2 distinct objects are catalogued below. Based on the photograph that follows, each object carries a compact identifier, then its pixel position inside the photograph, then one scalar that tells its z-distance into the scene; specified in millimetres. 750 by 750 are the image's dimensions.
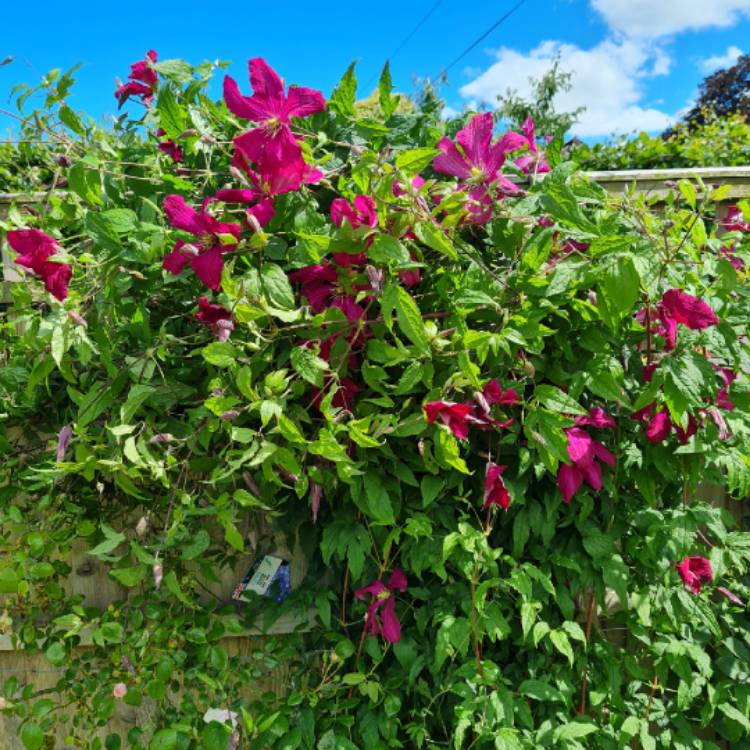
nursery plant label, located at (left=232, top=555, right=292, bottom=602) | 1915
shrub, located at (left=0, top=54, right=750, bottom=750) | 1441
